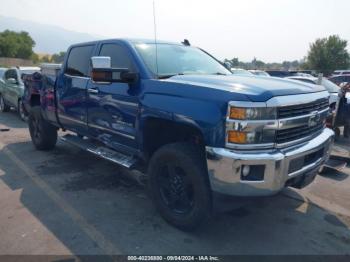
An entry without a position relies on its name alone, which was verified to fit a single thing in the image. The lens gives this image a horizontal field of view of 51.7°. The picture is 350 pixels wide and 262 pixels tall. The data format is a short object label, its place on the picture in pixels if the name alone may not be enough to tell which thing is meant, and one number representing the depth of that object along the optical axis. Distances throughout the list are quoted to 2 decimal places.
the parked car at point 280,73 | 18.74
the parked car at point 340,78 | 21.16
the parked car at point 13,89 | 10.52
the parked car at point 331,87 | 9.85
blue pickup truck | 3.15
